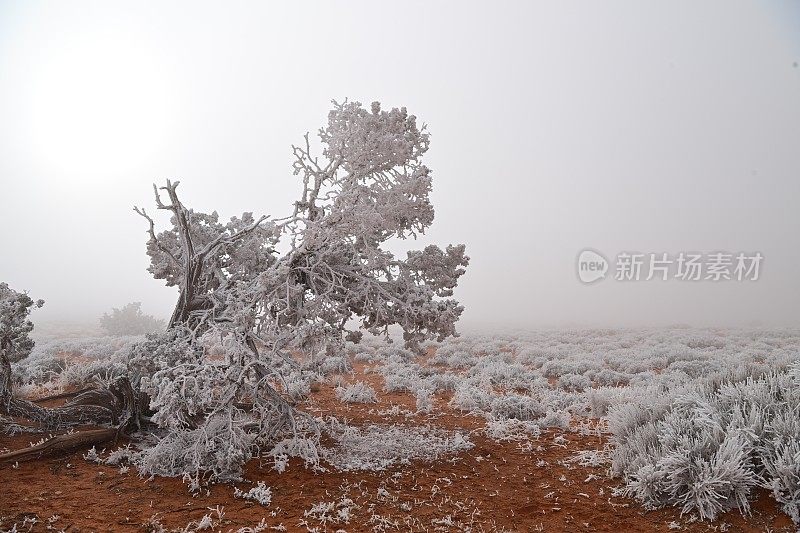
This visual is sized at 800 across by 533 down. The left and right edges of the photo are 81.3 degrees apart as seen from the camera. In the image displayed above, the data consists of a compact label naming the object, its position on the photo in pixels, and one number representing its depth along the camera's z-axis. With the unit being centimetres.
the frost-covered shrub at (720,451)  516
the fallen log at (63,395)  887
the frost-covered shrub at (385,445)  725
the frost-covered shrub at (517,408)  1010
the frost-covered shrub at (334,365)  1467
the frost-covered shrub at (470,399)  1077
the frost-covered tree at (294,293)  671
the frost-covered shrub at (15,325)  789
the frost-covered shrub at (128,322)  3031
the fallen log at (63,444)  671
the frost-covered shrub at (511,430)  867
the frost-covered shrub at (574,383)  1310
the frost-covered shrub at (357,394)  1148
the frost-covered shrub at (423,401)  1058
